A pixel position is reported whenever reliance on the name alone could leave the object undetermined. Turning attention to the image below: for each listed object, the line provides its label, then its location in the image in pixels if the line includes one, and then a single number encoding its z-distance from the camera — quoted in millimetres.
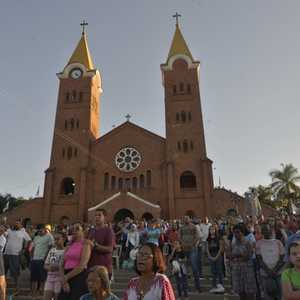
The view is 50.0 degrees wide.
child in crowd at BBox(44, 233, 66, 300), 5716
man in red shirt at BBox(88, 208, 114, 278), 5523
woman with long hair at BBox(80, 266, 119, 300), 3316
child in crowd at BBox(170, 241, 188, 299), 8023
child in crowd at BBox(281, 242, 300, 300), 3398
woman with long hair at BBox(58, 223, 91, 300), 5023
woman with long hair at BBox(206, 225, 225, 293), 8650
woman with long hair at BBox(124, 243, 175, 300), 3066
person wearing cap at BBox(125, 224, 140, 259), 12023
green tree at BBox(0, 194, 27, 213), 53306
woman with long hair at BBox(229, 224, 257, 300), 6500
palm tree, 42906
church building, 30219
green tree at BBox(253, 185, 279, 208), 43219
